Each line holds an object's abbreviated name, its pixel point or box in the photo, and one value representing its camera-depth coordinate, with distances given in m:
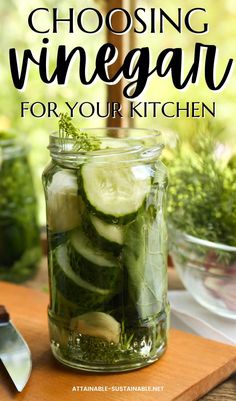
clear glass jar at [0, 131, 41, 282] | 0.84
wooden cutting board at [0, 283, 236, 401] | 0.57
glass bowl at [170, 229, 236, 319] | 0.68
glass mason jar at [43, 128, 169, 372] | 0.57
